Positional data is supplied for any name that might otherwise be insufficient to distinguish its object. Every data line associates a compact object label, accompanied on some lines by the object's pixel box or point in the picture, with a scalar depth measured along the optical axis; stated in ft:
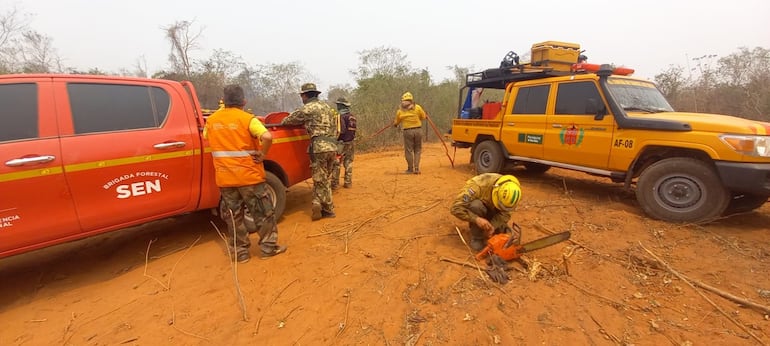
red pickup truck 9.05
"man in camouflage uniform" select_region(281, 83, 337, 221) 14.60
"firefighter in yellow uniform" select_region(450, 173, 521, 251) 11.04
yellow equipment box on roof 22.72
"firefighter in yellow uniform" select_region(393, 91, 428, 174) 23.86
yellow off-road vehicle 12.12
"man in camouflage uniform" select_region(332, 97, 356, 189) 20.54
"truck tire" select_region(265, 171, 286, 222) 13.88
